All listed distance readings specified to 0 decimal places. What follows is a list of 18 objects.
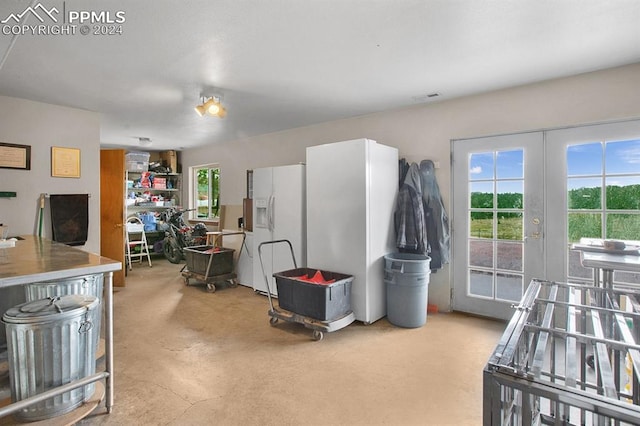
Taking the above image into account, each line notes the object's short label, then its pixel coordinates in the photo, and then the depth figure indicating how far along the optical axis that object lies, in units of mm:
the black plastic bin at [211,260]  4859
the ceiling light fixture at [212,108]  3343
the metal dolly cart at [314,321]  3107
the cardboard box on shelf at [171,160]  7594
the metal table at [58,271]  1617
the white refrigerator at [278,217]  4172
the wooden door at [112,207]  5039
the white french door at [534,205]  2924
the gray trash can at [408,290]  3336
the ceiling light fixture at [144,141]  6203
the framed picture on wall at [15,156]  3598
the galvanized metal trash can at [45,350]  1781
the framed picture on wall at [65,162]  3943
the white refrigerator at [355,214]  3408
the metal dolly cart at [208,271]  4793
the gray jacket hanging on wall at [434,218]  3744
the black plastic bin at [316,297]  3131
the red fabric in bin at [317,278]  3508
